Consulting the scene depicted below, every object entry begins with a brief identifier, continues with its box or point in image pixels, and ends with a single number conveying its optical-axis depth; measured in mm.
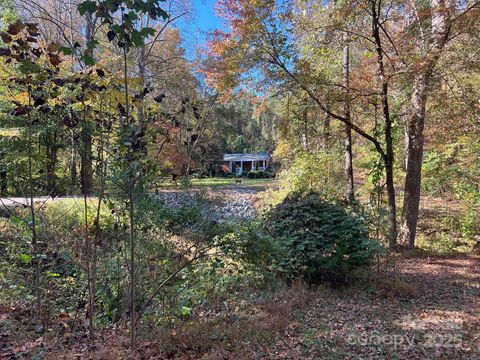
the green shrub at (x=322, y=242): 4164
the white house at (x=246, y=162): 31141
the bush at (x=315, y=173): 9180
